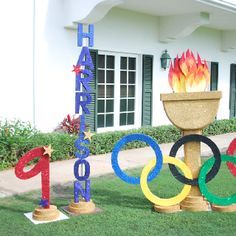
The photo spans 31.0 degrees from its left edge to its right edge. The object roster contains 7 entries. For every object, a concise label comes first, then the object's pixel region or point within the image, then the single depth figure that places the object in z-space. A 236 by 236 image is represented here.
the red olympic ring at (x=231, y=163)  5.27
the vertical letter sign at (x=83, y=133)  4.80
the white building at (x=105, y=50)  7.96
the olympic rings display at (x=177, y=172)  4.92
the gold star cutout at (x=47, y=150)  4.61
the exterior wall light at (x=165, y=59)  10.82
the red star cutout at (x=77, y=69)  4.74
